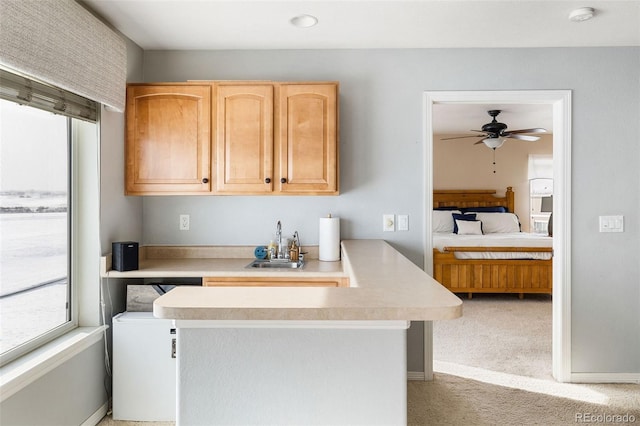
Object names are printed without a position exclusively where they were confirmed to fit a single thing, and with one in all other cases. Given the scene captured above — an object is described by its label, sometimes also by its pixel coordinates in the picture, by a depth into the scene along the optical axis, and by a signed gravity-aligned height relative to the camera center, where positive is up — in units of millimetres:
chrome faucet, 3029 -220
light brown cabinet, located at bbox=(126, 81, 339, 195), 2783 +461
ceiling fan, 5398 +988
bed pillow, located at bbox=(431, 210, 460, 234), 6766 -190
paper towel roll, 2885 -193
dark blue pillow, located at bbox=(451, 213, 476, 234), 6715 -111
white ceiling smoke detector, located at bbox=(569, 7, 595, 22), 2406 +1097
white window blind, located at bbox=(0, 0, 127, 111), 1737 +758
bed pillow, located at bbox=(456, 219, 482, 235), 6449 -256
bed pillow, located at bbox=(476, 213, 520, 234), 6688 -205
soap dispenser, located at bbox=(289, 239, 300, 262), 2982 -295
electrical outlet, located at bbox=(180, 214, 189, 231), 3123 -84
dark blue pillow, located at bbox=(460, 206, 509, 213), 7172 +13
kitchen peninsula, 1208 -445
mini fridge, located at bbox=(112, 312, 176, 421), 2457 -912
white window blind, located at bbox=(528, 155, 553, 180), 7520 +756
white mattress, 5301 -420
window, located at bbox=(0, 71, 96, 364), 1950 -60
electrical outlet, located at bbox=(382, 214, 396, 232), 3061 -92
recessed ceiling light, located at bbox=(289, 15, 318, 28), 2518 +1116
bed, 5270 -661
